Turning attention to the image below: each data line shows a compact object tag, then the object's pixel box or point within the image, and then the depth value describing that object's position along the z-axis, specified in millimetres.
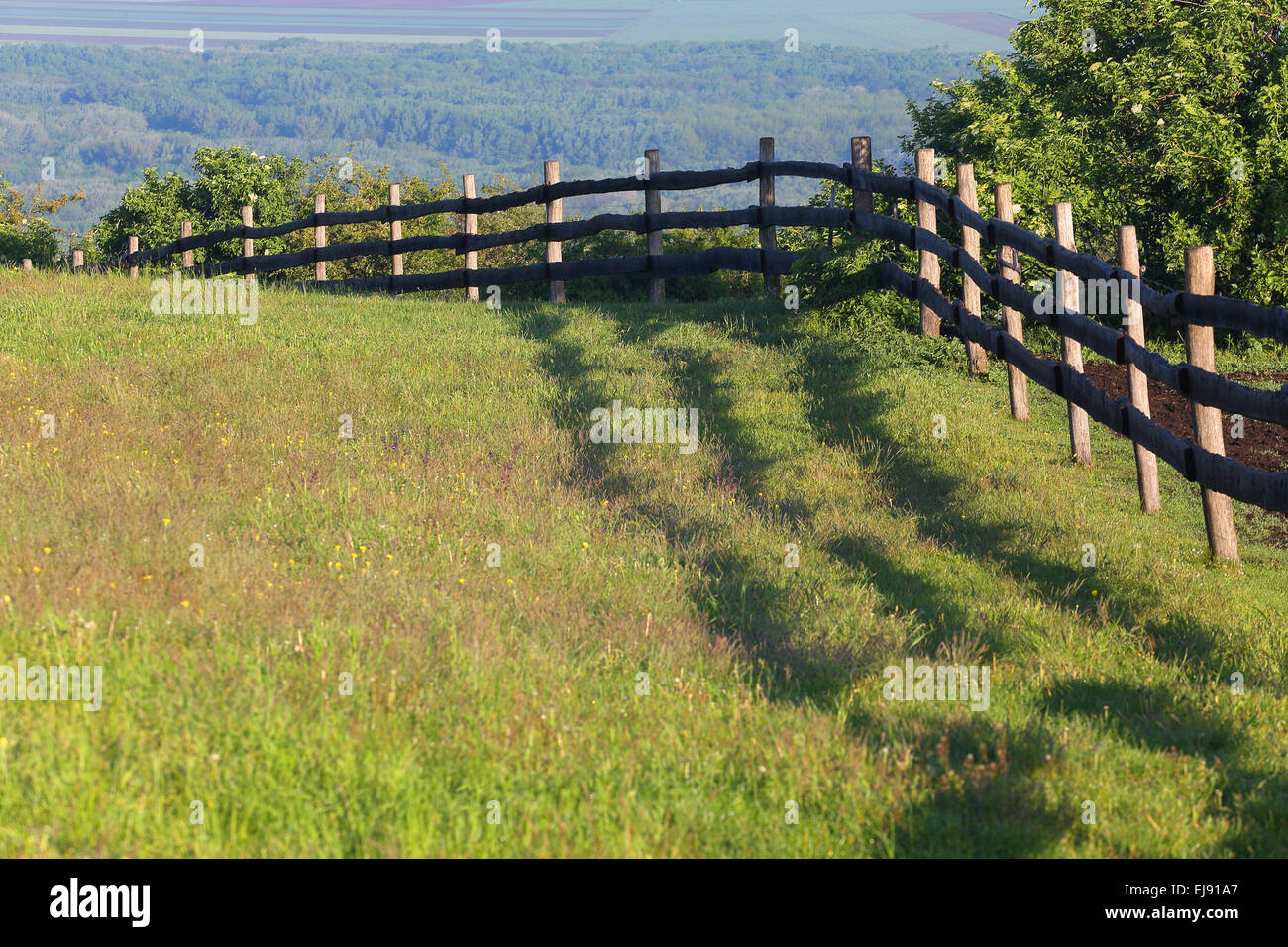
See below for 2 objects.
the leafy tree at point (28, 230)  34250
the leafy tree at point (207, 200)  32844
